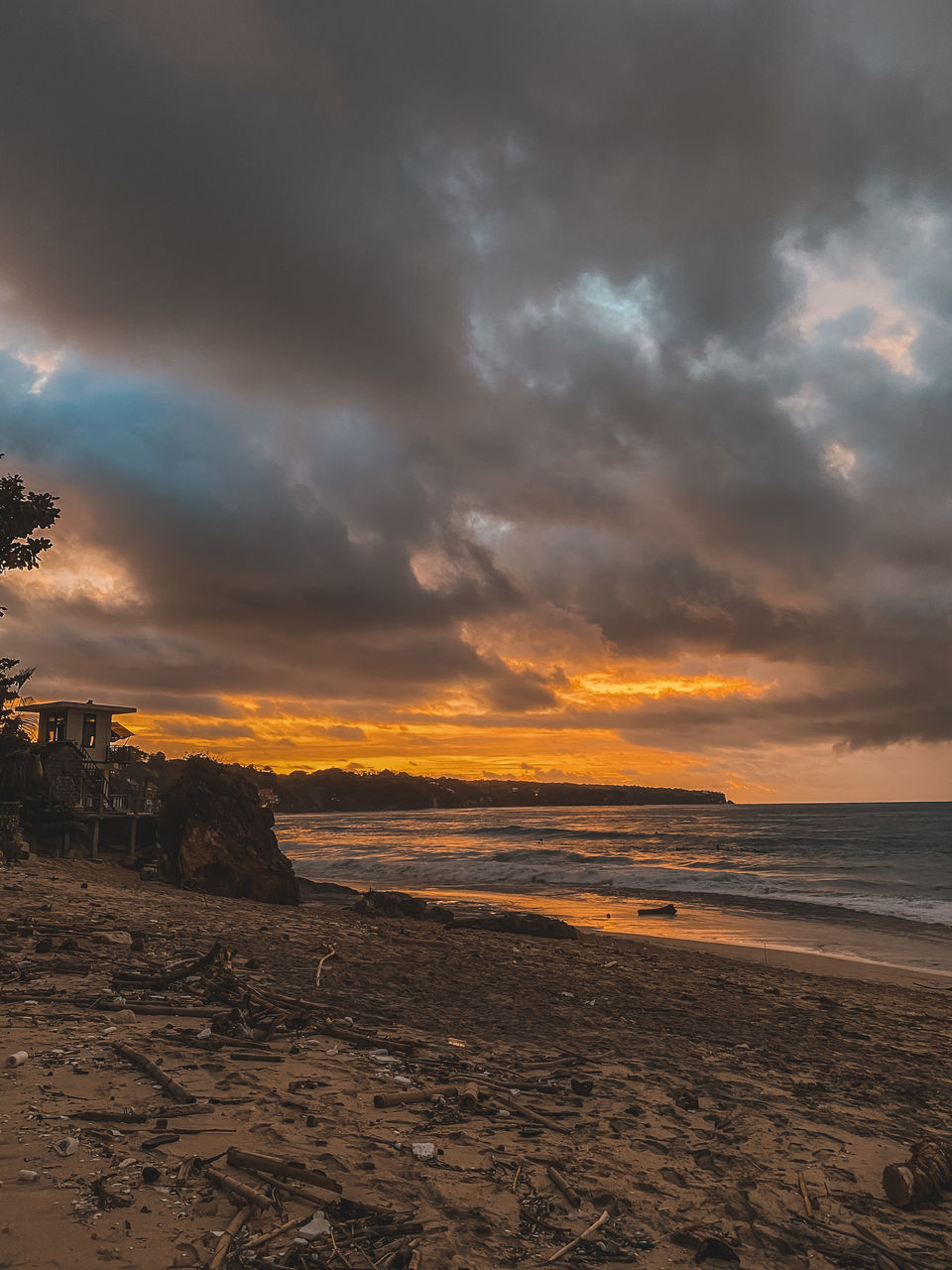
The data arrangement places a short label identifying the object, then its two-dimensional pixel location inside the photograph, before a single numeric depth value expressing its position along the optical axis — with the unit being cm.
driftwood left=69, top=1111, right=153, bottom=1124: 492
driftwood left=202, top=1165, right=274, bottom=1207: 411
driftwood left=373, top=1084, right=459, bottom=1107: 586
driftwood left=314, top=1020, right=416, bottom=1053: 729
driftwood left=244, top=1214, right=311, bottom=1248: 379
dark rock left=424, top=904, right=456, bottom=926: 2080
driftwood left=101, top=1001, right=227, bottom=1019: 746
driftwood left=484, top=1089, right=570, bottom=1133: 591
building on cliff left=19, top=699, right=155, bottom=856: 3266
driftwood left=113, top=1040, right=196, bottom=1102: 541
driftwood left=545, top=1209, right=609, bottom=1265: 414
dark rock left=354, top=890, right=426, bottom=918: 2142
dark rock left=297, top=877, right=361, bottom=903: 2884
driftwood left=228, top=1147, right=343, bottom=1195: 441
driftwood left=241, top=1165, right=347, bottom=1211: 425
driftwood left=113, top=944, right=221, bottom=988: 841
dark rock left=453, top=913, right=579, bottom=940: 1889
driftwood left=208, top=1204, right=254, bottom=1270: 357
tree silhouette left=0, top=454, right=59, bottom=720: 937
